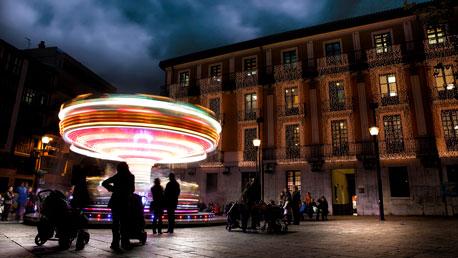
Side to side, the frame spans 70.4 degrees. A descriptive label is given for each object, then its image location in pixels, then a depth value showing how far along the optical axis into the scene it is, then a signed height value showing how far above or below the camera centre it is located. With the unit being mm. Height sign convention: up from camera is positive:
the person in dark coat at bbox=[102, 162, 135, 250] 6223 +42
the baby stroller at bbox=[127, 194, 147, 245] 6600 -422
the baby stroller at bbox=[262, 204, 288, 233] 10023 -433
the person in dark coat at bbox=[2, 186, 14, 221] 14484 -218
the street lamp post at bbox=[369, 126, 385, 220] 15578 +1502
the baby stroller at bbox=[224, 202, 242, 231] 10883 -422
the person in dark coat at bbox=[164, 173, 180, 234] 9320 +85
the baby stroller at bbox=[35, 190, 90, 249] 6348 -439
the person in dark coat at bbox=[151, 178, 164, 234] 9206 -90
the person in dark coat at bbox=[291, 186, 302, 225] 13921 -115
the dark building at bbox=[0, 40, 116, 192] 29953 +9293
